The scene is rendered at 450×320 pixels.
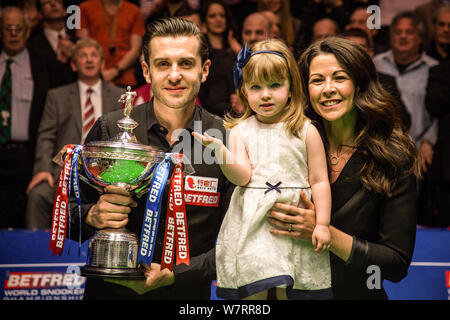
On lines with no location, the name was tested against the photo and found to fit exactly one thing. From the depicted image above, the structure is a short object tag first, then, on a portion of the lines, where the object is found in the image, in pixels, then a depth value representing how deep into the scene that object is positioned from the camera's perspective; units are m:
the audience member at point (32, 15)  5.05
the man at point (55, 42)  4.64
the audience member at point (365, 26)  4.79
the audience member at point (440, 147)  4.45
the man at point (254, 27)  4.51
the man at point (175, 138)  2.50
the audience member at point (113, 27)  4.71
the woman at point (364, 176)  2.50
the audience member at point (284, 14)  4.86
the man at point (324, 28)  4.69
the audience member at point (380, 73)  4.18
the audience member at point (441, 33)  4.85
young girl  2.34
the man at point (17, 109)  4.43
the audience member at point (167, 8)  4.82
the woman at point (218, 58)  3.98
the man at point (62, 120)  3.96
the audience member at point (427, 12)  5.27
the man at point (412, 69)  4.64
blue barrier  3.28
